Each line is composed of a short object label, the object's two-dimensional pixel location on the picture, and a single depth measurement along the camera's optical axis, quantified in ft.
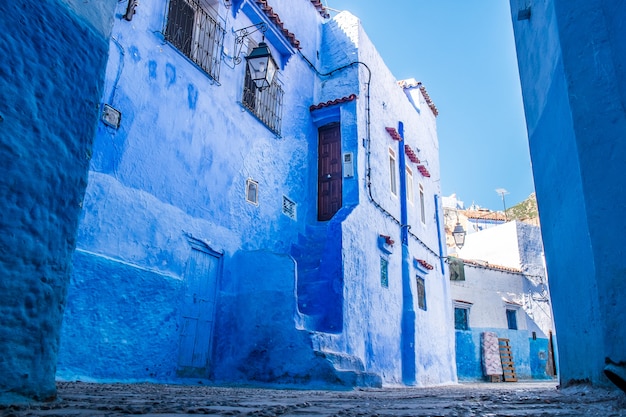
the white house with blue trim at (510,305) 68.44
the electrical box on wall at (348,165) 36.52
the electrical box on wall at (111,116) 20.50
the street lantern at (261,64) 27.25
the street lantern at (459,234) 53.11
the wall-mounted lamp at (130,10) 22.15
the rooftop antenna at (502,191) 114.62
